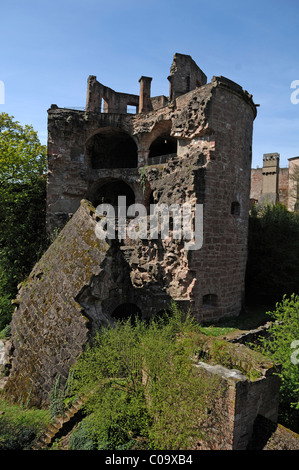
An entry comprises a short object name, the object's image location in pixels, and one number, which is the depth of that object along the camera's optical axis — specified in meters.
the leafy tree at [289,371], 8.09
